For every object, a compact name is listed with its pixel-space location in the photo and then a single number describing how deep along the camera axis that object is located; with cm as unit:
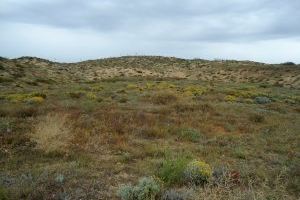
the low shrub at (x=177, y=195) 700
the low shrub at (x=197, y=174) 804
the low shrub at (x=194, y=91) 2666
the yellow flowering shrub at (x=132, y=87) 3119
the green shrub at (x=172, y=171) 811
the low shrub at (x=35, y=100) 1989
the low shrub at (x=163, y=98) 2147
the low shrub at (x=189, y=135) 1267
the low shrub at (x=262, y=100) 2427
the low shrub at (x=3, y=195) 680
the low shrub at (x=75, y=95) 2360
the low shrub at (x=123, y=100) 2203
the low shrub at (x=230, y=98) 2414
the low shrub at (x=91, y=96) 2288
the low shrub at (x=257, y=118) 1683
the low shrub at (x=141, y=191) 686
